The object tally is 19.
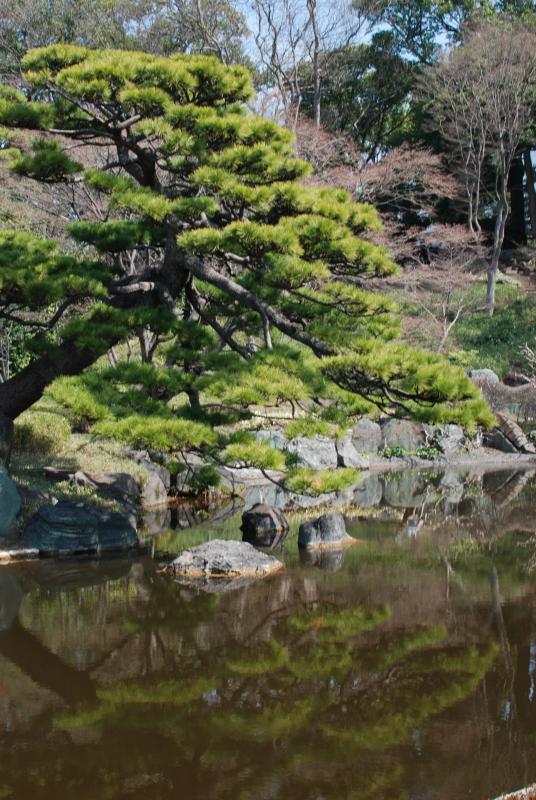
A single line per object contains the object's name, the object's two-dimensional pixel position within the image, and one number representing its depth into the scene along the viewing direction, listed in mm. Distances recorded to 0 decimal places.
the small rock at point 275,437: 13141
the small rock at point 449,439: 15422
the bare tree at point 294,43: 18438
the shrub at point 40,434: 10812
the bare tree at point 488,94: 20625
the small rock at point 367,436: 15430
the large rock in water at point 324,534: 8016
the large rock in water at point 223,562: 6851
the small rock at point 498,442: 15523
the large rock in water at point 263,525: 8568
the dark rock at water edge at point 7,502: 7629
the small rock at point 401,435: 15555
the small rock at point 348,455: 13570
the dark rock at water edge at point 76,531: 7566
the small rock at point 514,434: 15320
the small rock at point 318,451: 12914
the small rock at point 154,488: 10500
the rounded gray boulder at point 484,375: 17231
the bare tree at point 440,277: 20031
